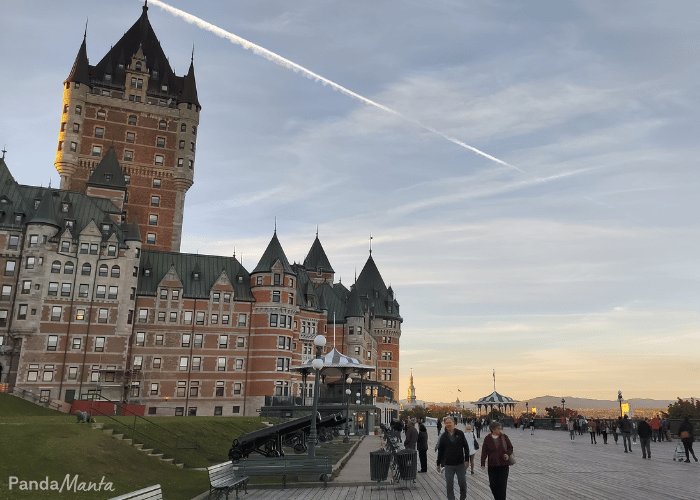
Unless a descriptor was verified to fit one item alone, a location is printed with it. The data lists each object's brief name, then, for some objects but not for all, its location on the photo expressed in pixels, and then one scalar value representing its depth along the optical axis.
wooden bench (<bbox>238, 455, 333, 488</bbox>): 18.06
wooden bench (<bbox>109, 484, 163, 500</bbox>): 10.71
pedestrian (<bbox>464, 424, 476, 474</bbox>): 19.39
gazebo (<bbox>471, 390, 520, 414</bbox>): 64.75
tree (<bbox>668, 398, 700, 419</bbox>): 67.39
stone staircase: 26.25
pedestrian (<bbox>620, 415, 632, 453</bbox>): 31.23
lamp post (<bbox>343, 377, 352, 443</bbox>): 41.74
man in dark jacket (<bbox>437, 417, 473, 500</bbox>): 13.55
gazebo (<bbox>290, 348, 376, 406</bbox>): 38.95
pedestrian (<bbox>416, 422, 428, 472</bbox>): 21.50
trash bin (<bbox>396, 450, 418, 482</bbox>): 17.53
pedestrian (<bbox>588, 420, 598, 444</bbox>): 40.12
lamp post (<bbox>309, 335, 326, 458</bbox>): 19.67
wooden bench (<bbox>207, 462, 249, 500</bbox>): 15.07
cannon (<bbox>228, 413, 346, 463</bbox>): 23.22
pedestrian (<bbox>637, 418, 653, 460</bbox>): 26.77
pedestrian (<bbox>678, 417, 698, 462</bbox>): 24.50
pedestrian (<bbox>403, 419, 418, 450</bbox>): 20.55
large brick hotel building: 60.00
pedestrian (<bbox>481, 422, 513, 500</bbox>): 12.30
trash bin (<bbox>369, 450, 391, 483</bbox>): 17.91
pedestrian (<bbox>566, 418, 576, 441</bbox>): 44.96
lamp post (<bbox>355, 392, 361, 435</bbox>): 53.20
